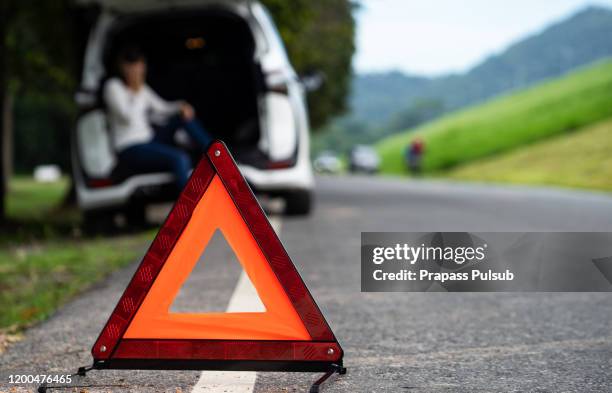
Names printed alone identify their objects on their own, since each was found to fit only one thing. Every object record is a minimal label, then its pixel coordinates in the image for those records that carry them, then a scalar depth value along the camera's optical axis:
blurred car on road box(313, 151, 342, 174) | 74.25
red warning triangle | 3.22
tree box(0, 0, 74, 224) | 12.31
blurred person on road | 43.67
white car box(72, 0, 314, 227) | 8.91
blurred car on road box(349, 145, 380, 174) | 59.66
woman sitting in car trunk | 8.81
